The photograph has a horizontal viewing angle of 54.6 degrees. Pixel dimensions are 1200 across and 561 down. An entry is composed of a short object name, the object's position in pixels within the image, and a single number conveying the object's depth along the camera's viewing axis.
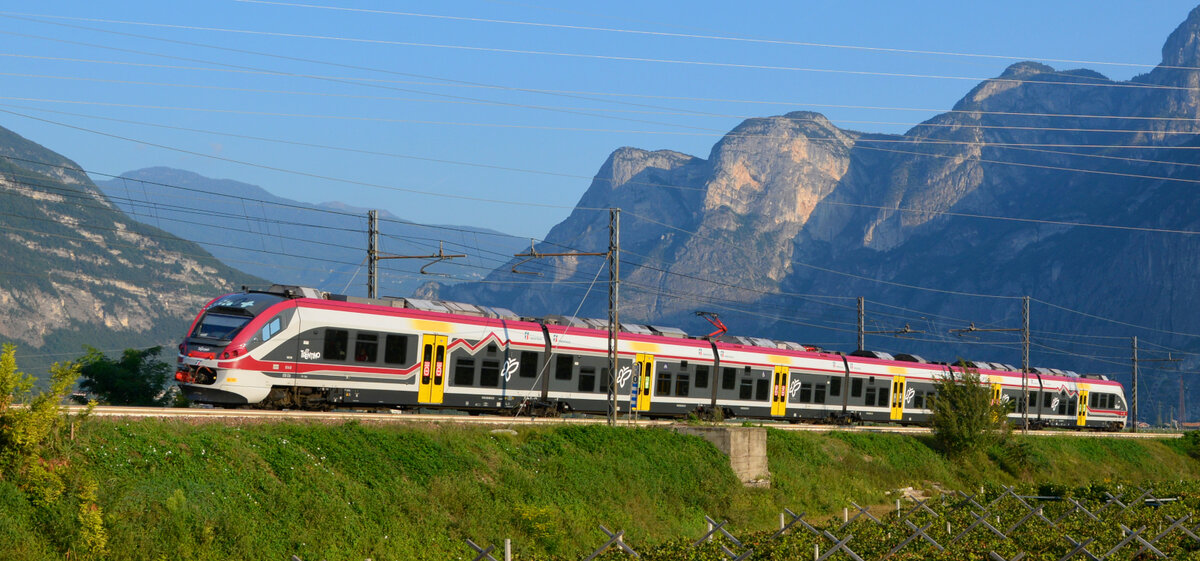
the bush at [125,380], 43.75
